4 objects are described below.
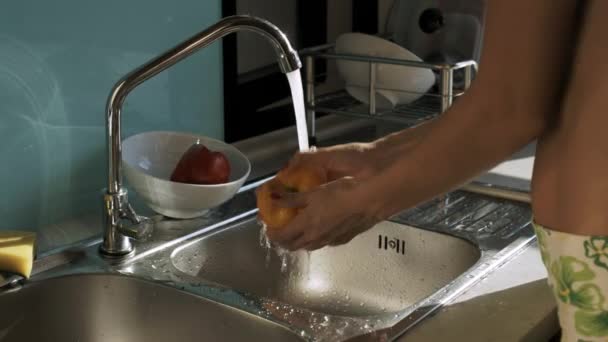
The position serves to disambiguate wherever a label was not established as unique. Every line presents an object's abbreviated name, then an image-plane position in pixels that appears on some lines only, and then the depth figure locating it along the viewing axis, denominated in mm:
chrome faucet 1916
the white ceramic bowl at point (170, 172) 2058
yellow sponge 1846
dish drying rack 2344
